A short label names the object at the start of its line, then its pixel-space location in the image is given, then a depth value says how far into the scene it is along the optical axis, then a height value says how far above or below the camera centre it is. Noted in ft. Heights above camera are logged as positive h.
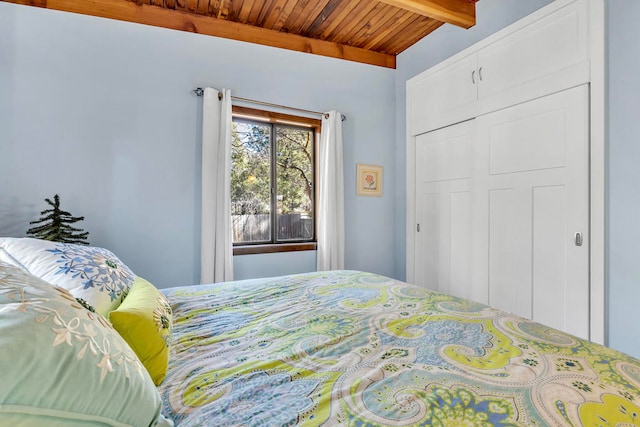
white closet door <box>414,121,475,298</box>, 8.61 +0.17
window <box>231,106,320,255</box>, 9.39 +1.02
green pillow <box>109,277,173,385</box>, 2.56 -1.05
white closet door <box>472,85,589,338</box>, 6.14 +0.11
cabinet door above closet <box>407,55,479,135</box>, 8.34 +3.59
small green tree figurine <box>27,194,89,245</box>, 6.41 -0.37
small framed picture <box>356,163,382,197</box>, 10.69 +1.19
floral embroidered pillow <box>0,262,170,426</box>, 1.35 -0.79
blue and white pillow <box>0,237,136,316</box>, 3.05 -0.61
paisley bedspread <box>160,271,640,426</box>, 2.15 -1.39
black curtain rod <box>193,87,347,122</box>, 8.50 +3.31
